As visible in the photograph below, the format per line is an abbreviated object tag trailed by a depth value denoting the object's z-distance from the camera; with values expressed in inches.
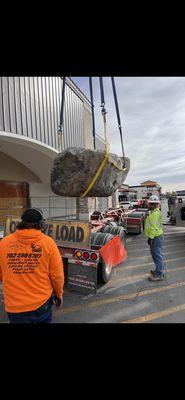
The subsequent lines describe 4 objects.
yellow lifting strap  156.1
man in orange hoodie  88.4
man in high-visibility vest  217.3
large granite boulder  157.4
